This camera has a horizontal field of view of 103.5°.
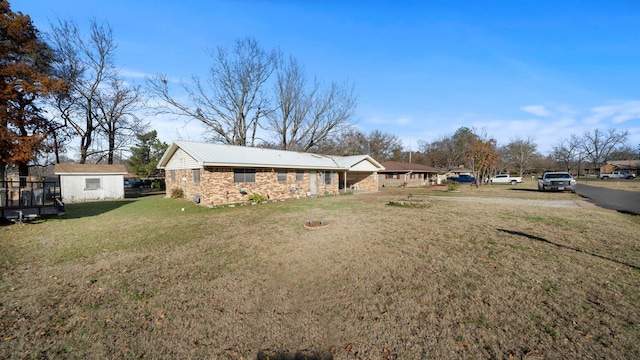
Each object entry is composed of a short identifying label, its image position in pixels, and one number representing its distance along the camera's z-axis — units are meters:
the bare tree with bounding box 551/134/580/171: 62.10
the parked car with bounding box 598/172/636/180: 49.44
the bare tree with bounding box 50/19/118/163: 23.45
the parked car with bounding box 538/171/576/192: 20.83
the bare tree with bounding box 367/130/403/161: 49.09
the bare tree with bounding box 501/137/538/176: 55.83
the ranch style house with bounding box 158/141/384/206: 13.99
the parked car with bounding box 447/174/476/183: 41.41
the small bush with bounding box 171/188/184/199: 17.20
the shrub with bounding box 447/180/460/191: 25.20
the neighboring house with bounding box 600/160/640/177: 59.97
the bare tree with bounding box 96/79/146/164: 26.80
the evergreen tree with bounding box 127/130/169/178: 32.06
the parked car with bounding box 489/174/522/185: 40.84
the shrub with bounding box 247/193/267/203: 14.94
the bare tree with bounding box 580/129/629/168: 60.69
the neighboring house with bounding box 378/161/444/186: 32.88
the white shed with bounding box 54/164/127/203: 17.84
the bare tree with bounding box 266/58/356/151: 31.08
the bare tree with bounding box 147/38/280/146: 29.11
